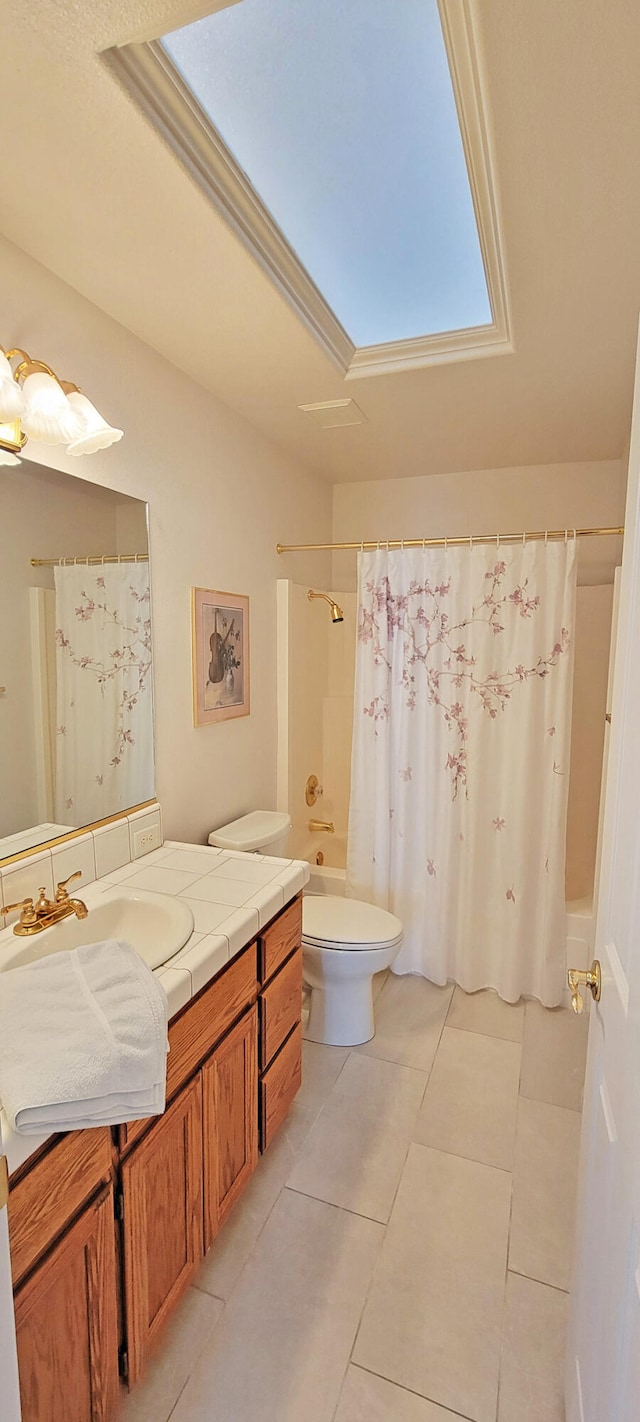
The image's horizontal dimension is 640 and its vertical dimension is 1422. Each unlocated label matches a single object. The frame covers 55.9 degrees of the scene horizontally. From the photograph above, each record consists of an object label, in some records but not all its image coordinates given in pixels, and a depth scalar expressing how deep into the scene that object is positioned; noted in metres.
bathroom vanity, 0.88
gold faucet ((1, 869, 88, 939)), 1.26
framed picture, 2.05
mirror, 1.36
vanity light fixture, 1.20
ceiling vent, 2.12
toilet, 2.06
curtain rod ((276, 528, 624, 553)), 2.24
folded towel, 0.84
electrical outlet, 1.77
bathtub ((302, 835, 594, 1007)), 2.48
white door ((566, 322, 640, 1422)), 0.71
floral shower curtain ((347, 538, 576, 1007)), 2.33
